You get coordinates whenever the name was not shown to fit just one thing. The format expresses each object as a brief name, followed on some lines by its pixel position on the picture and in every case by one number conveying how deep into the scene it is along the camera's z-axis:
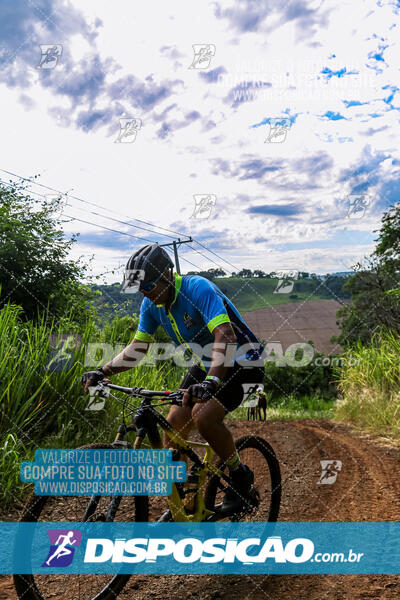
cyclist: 3.33
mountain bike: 2.88
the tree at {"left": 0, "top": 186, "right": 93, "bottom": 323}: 8.18
